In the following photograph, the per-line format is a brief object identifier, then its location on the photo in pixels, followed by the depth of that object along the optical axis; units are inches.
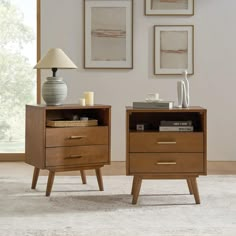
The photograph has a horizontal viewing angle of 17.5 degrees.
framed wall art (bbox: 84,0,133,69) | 304.2
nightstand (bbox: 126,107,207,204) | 196.6
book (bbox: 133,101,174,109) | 198.2
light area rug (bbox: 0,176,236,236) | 161.5
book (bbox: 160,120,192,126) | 199.0
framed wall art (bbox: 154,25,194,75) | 307.1
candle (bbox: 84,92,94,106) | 227.0
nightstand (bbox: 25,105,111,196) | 208.3
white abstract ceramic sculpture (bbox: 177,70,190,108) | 206.8
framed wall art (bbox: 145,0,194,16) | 306.3
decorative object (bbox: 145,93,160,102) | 207.2
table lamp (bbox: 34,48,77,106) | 218.5
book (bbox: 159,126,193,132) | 198.1
